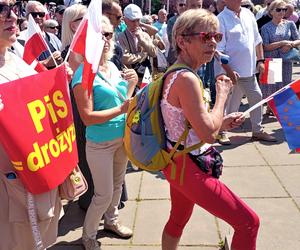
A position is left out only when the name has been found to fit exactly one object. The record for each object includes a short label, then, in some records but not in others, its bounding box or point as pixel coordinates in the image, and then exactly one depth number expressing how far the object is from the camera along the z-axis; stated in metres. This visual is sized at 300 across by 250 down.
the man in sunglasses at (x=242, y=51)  5.46
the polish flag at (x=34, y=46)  2.77
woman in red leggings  2.29
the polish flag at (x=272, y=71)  5.23
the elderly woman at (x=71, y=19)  3.20
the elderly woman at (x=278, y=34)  6.59
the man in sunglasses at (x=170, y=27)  6.45
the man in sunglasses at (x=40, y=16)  5.34
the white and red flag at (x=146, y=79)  3.71
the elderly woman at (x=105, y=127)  2.85
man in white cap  5.11
